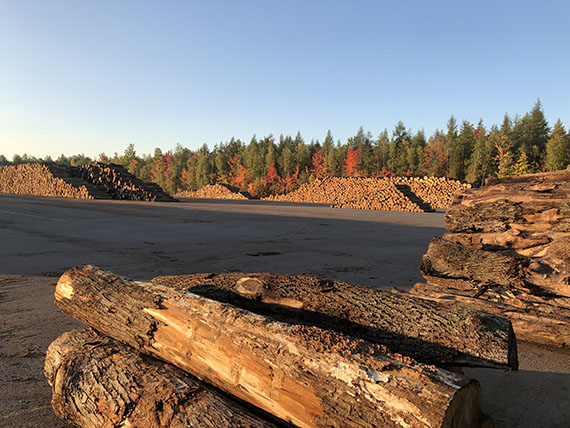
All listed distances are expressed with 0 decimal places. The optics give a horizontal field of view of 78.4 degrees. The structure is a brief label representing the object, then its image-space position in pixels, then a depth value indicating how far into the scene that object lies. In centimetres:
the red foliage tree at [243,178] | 8019
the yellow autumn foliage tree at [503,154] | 5638
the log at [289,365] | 146
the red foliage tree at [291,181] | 7619
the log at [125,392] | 176
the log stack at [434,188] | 3009
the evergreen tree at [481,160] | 5800
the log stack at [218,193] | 4336
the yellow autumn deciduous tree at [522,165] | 5562
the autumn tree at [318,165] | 7675
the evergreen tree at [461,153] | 6475
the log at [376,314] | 219
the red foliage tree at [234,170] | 8254
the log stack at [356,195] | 2680
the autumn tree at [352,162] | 7356
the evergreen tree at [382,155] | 7500
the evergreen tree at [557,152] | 5456
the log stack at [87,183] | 2734
